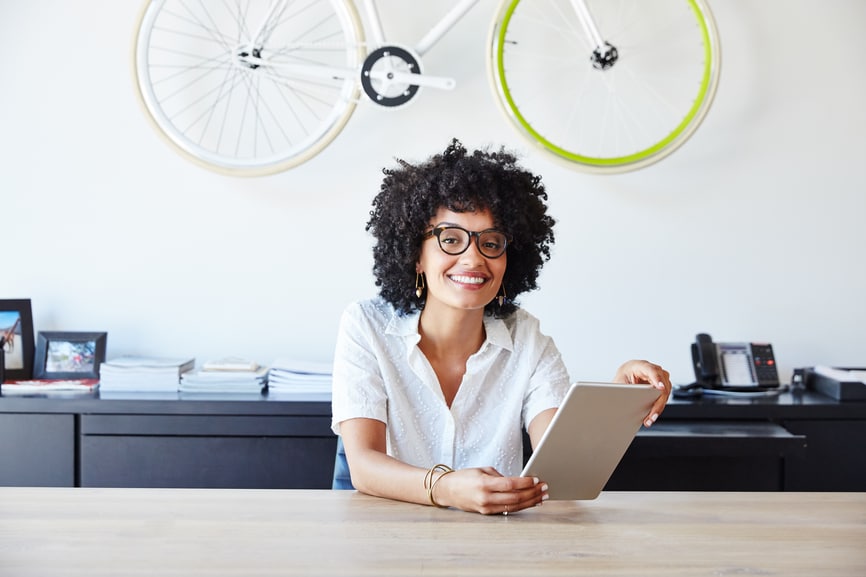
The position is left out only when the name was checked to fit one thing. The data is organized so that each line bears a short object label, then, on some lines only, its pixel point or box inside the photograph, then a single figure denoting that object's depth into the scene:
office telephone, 2.67
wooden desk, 1.22
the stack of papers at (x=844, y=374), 2.56
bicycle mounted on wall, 2.69
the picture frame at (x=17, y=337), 2.71
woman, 1.86
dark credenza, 2.46
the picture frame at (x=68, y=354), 2.71
